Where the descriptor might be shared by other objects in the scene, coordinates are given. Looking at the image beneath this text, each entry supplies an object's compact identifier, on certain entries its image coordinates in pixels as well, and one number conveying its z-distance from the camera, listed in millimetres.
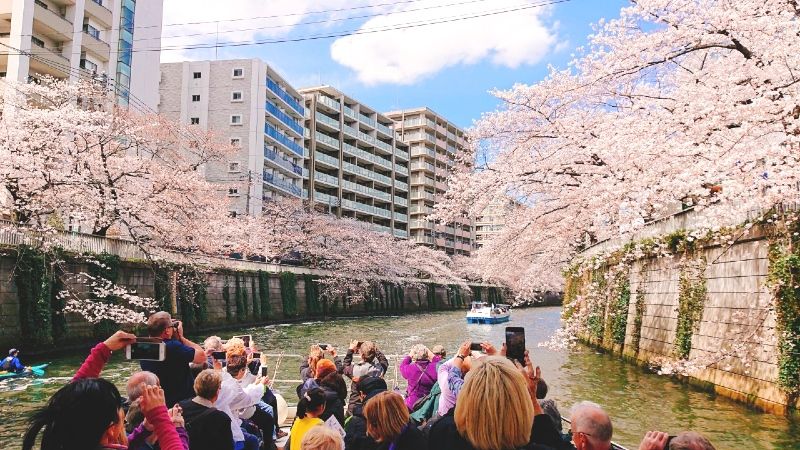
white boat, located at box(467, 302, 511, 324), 39188
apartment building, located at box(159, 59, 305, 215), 47434
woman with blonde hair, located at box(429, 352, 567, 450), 2332
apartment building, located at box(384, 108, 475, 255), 76500
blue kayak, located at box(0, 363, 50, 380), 12528
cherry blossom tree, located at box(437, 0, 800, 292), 7355
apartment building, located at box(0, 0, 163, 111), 27047
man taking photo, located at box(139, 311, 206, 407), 4301
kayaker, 12477
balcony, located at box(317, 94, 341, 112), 60988
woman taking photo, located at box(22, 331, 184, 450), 2104
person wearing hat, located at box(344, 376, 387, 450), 3509
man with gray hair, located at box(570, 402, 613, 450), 2842
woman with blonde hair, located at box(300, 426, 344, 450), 2877
